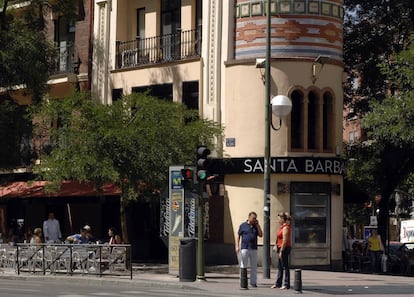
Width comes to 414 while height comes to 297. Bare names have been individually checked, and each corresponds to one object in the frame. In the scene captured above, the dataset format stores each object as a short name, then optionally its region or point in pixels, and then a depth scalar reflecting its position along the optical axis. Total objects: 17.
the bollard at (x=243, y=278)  20.81
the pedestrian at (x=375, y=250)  30.92
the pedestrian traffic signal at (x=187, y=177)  22.78
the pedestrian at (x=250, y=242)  21.83
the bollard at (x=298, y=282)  20.22
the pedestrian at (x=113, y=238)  28.30
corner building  30.09
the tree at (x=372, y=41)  34.22
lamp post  24.28
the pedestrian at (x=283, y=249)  21.23
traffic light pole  22.58
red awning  31.78
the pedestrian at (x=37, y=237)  28.27
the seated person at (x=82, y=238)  28.23
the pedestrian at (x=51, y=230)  30.41
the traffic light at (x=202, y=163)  22.17
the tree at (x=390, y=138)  26.72
